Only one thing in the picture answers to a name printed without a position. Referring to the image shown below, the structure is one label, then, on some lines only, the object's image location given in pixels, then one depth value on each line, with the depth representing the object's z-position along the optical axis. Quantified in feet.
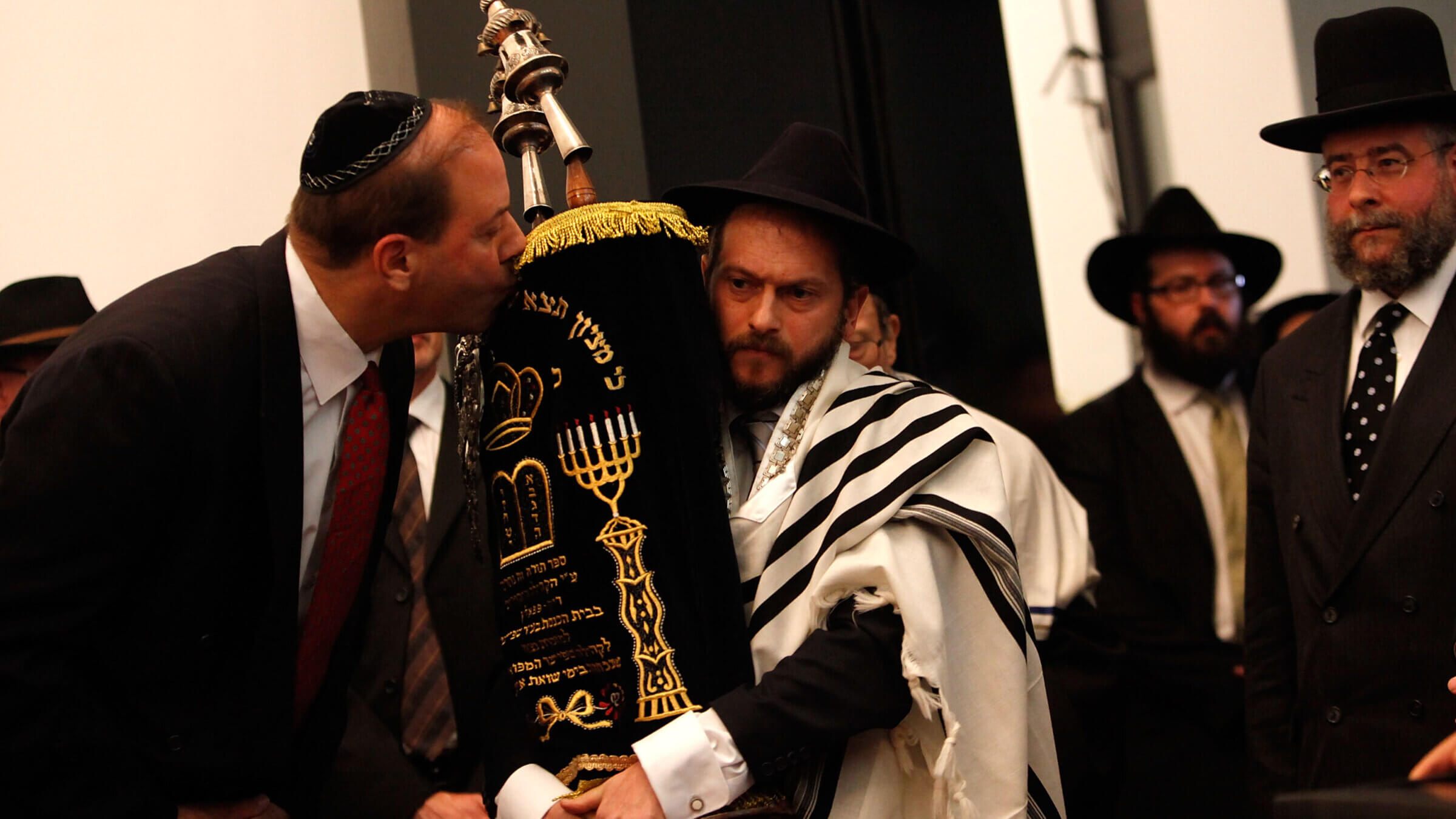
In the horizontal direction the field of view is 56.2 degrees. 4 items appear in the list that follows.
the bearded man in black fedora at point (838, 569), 7.65
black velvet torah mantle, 7.74
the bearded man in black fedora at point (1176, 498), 14.37
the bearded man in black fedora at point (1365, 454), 9.70
